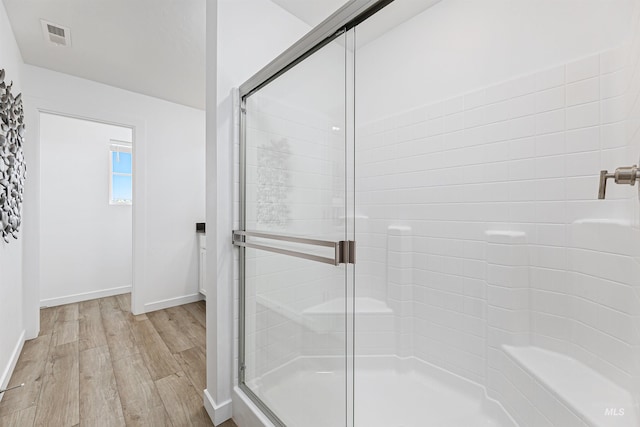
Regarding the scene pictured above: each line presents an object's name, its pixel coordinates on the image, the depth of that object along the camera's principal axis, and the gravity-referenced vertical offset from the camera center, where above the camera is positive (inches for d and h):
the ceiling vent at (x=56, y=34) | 79.9 +49.5
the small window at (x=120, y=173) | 149.0 +19.4
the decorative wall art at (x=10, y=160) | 69.0 +12.9
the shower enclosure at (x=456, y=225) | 43.9 -2.2
